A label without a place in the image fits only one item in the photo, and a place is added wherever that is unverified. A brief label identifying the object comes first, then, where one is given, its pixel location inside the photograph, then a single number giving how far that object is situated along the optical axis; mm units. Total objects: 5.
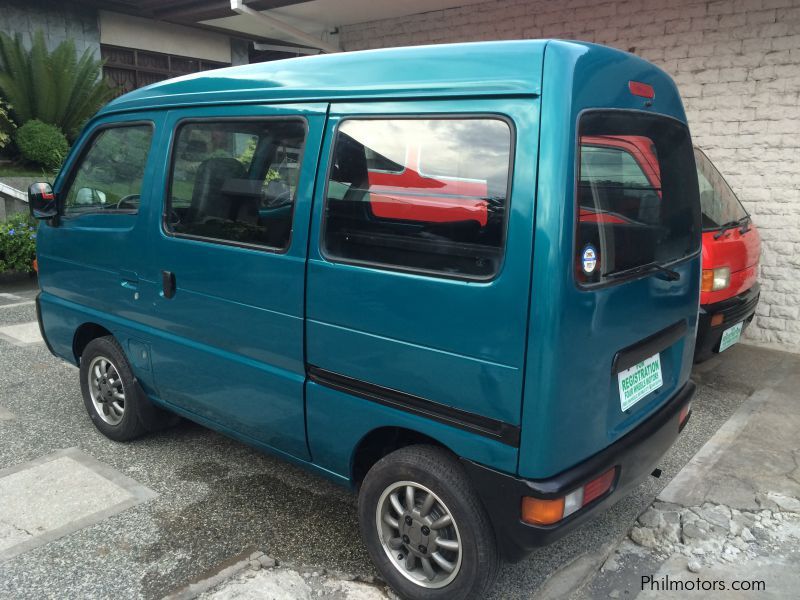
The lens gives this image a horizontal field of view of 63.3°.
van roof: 2141
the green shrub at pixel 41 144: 9492
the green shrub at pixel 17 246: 7973
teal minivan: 2102
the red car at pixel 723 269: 4535
